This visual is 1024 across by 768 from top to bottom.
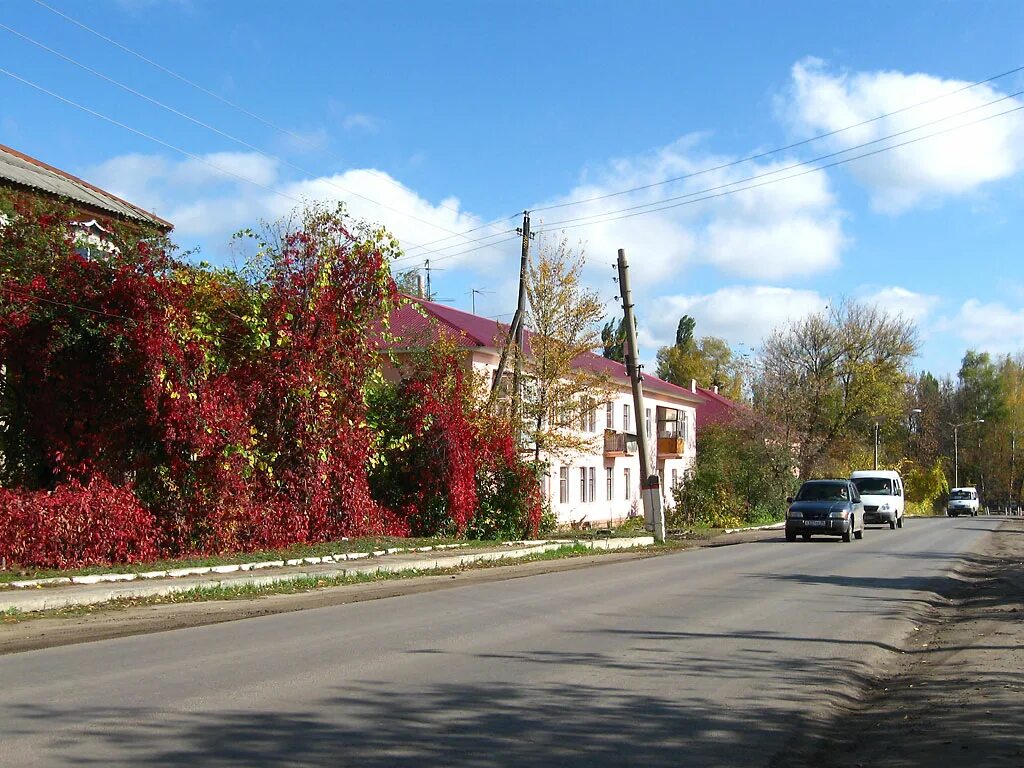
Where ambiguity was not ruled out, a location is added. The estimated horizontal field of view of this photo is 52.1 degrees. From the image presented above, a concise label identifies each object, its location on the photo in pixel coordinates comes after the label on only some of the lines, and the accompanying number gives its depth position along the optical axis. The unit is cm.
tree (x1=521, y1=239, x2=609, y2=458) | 3919
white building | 4181
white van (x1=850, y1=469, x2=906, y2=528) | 4166
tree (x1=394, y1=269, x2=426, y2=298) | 5003
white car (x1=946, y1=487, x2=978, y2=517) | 6962
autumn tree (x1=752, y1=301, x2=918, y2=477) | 6297
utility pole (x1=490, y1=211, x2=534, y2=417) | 3200
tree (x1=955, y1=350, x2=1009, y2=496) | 10294
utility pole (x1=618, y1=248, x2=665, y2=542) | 3058
